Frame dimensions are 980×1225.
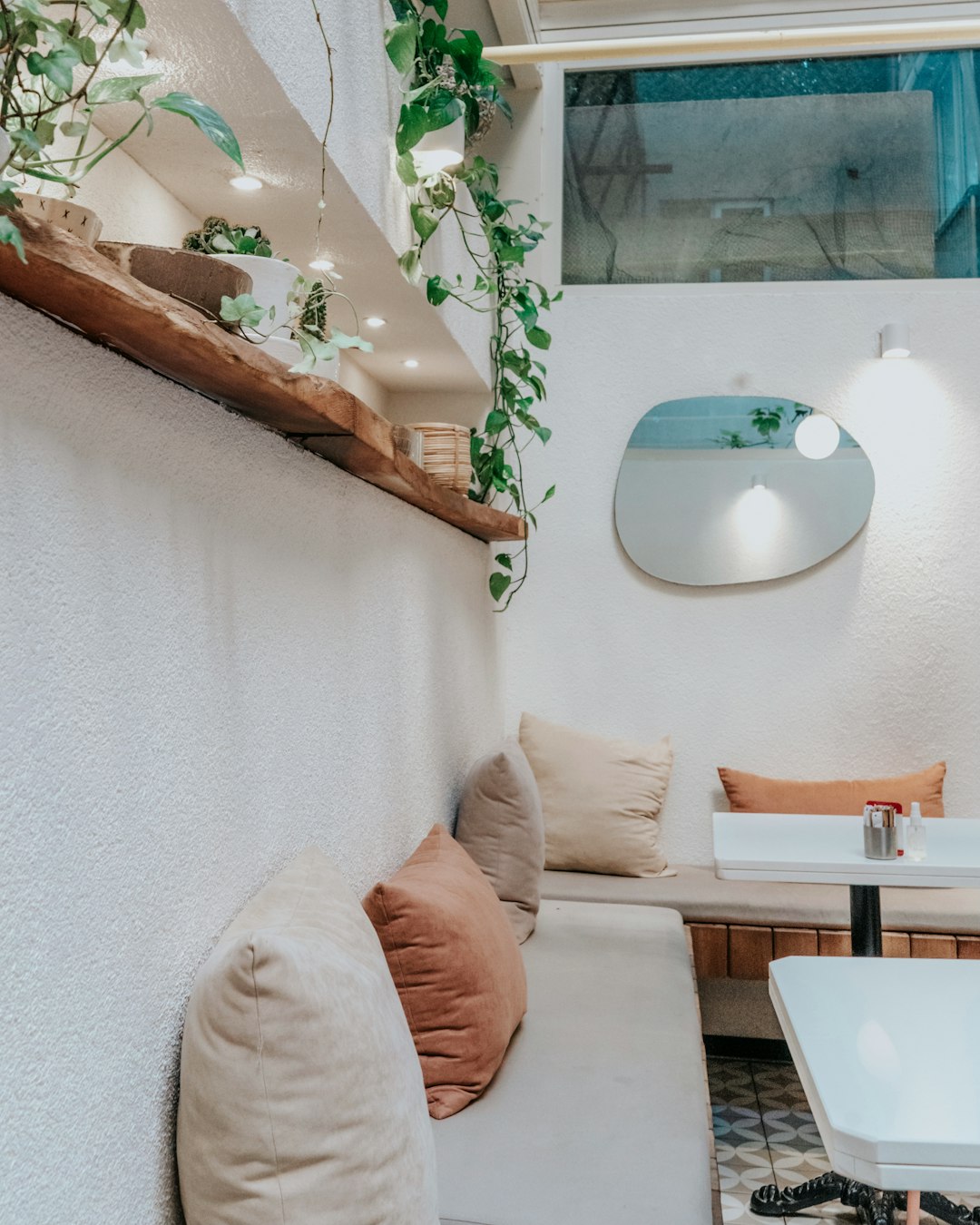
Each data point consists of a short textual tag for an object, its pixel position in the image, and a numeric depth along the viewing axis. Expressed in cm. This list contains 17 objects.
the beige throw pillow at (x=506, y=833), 266
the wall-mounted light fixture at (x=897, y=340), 351
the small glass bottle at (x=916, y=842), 254
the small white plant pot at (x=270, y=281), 146
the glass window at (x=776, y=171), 370
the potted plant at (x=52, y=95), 75
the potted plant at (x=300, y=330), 117
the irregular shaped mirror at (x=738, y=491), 363
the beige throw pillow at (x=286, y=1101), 114
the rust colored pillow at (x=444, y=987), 181
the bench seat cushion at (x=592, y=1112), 152
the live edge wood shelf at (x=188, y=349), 85
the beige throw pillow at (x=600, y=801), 342
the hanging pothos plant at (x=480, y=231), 188
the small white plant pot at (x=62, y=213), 101
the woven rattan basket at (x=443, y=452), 252
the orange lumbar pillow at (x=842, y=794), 346
